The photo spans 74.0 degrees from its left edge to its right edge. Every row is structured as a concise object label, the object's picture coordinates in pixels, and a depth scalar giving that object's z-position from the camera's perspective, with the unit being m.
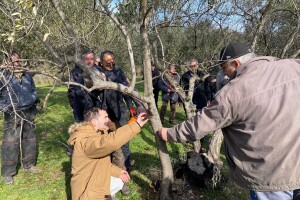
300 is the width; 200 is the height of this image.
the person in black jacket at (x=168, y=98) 6.24
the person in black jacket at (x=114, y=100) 3.43
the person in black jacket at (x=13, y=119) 3.42
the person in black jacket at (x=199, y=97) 5.84
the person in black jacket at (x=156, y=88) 6.66
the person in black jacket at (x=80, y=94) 3.37
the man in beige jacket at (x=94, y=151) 2.22
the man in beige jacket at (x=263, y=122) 1.61
